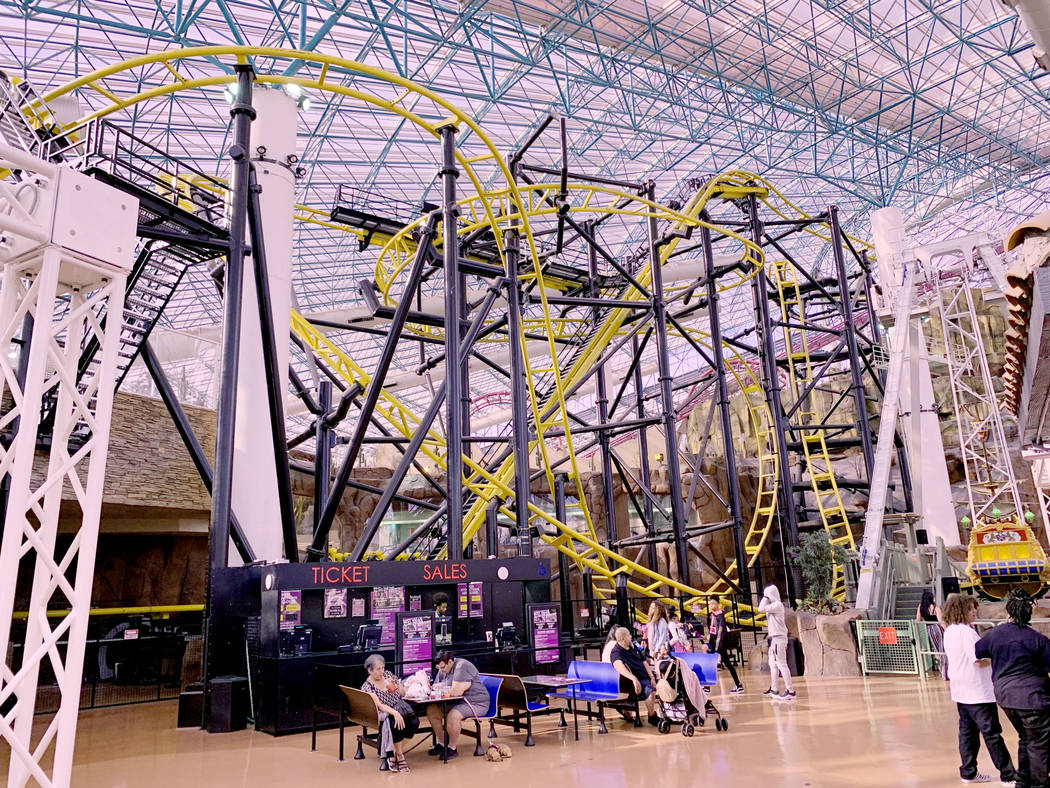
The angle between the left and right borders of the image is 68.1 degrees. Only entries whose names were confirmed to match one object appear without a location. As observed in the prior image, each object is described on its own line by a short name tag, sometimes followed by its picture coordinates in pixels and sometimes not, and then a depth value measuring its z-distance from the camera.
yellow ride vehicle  15.48
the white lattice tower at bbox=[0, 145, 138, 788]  4.88
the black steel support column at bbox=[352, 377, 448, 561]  12.55
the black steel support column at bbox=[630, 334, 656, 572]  20.31
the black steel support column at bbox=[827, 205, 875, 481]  21.27
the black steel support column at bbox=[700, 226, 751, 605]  17.98
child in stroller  8.66
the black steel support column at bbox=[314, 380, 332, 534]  14.91
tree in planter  17.45
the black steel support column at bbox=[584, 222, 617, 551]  19.39
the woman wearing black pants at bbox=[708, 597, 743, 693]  13.33
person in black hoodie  5.35
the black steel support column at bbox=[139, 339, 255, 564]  11.94
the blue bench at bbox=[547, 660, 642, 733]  8.86
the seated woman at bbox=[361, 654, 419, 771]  7.27
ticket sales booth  9.41
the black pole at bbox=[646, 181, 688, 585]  16.70
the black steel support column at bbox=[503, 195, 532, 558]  13.09
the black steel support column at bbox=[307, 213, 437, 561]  12.19
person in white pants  10.80
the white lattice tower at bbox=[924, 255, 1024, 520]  18.21
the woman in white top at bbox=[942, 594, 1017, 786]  5.85
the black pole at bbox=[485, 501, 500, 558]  17.84
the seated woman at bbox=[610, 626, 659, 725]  8.95
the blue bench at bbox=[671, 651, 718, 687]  9.56
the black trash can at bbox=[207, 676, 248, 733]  9.72
